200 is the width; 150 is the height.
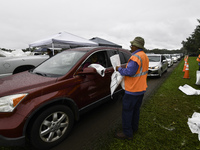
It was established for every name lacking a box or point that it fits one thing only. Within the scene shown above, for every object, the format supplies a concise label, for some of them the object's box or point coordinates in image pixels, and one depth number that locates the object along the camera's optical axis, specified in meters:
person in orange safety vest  1.84
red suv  1.62
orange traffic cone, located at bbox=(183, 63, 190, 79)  7.04
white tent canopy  6.82
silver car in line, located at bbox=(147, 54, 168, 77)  7.30
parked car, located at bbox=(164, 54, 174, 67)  15.19
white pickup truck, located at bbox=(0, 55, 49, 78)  4.35
